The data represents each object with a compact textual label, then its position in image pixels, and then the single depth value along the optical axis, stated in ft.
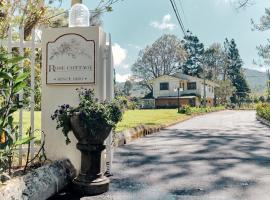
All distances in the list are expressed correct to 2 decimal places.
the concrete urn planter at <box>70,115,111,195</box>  13.17
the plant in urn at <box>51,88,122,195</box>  13.12
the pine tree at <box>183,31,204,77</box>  264.62
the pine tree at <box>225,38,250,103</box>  271.72
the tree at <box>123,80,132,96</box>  263.08
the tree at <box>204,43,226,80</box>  265.75
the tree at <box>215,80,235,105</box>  233.14
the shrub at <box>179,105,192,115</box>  106.18
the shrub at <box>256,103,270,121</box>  69.46
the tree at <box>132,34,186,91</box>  224.33
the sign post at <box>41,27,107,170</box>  15.42
